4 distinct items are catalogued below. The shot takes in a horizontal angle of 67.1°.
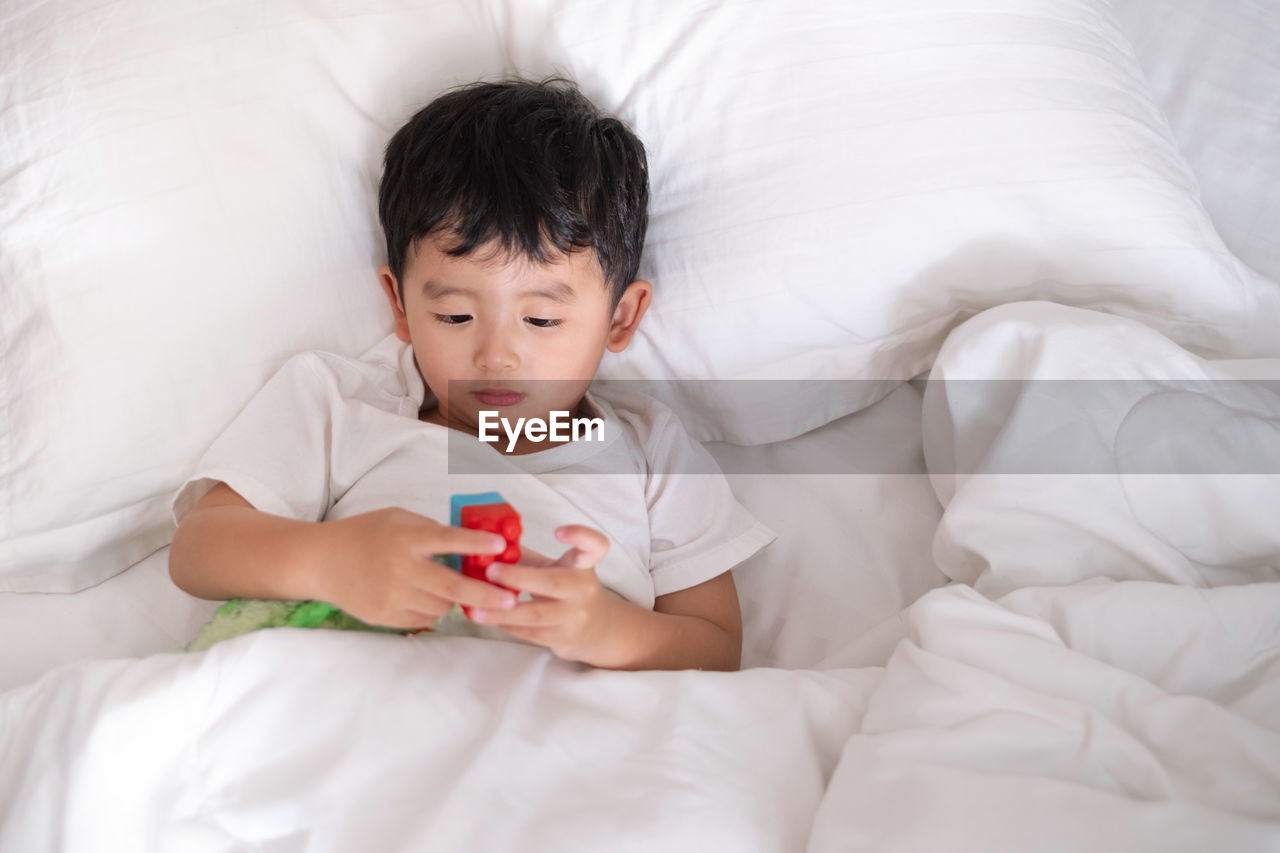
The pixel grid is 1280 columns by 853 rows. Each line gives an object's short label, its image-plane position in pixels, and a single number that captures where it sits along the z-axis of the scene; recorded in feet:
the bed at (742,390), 2.16
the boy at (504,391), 2.94
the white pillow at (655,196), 3.09
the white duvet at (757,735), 1.97
